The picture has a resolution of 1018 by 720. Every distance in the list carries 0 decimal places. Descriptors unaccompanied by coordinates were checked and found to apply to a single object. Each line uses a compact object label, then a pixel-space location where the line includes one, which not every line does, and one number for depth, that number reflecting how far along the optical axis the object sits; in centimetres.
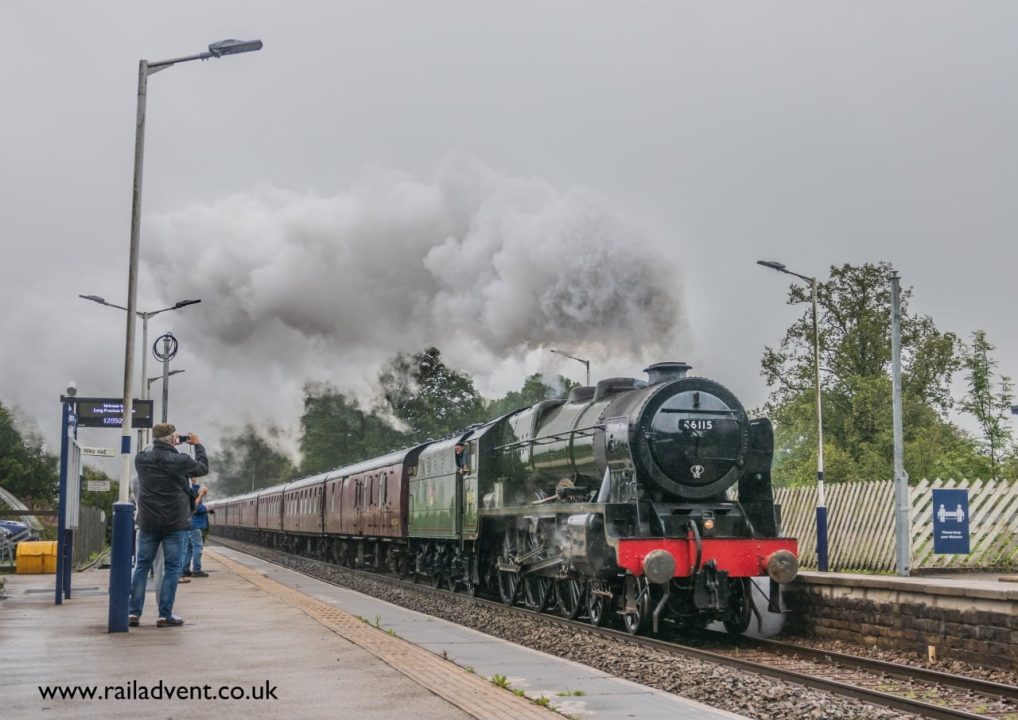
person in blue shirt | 1845
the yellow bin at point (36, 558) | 2234
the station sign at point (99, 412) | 1808
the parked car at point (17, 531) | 3212
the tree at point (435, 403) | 6681
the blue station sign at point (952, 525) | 1591
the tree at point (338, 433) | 7725
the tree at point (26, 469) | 7306
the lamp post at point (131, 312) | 1034
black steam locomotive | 1263
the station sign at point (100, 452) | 1772
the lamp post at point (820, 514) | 1923
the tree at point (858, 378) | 3888
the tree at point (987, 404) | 3822
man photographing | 1028
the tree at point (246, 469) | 10212
